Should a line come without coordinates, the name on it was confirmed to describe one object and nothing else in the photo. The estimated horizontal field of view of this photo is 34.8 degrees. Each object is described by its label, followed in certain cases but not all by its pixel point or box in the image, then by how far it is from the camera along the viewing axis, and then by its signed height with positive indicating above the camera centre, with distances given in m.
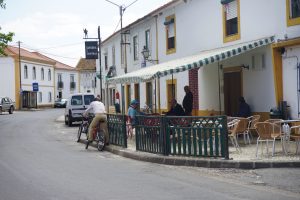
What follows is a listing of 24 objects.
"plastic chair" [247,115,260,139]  13.33 -0.50
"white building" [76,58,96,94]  76.50 +5.59
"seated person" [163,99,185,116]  14.58 -0.20
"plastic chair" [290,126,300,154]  10.77 -0.78
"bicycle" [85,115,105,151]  15.07 -1.01
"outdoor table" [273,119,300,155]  11.05 -0.73
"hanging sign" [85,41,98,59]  29.34 +3.47
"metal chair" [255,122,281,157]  10.91 -0.64
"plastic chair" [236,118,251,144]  12.23 -0.58
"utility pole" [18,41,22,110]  56.81 +1.56
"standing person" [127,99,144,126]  16.66 -0.17
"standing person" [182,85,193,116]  14.92 +0.04
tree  29.50 +4.28
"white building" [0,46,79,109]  56.16 +3.90
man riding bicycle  15.25 -0.41
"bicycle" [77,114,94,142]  16.95 -0.65
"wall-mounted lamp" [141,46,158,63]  23.98 +2.62
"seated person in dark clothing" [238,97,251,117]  15.40 -0.19
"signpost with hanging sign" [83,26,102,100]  27.93 +4.37
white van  27.56 +0.09
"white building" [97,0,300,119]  13.80 +1.65
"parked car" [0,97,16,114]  43.56 +0.26
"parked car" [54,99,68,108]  66.94 +0.41
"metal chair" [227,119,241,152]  11.95 -0.69
